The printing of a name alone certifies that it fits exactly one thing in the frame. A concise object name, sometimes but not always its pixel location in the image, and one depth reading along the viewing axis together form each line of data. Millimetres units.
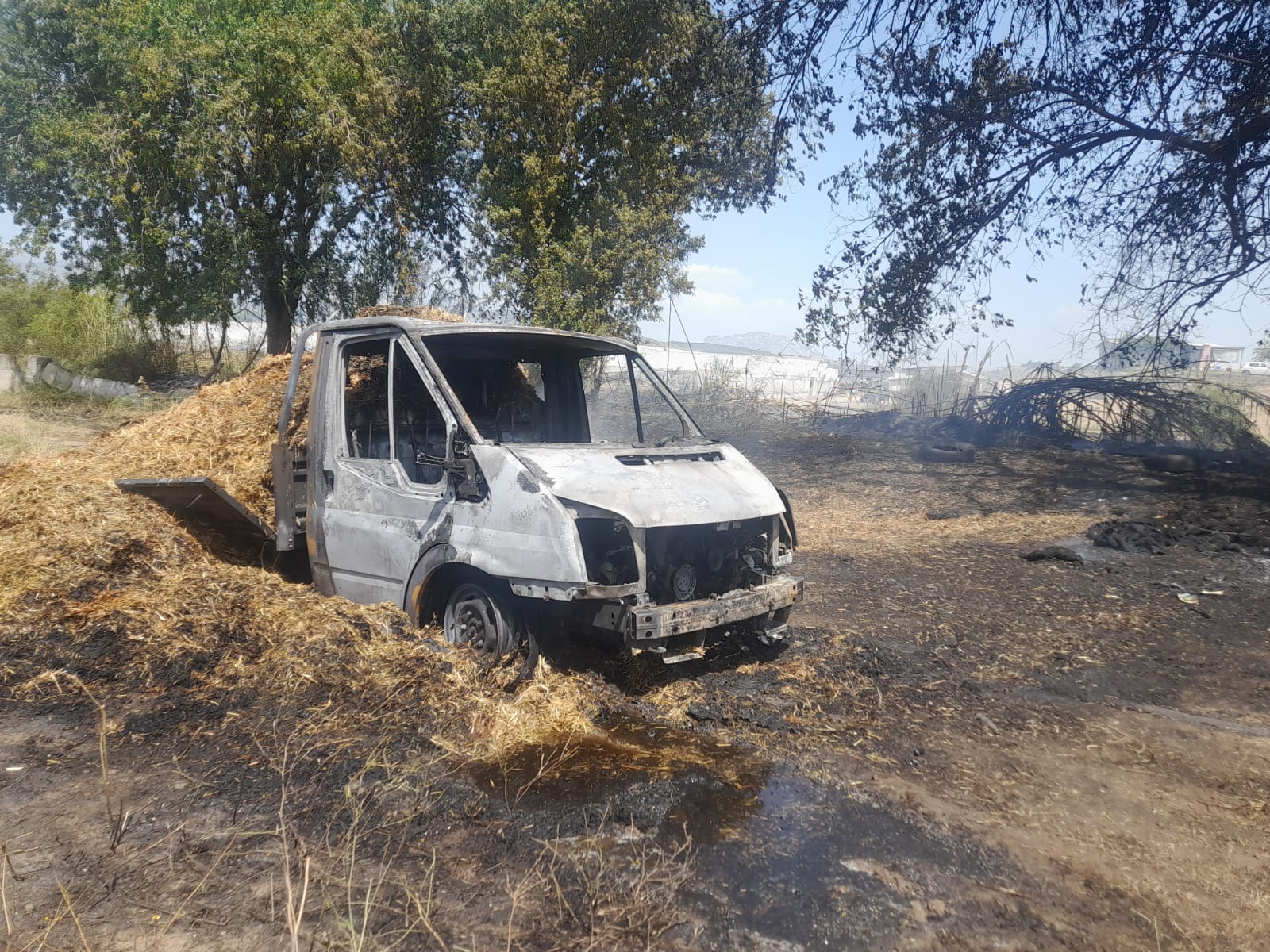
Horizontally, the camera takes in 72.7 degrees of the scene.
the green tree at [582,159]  15828
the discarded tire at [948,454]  13227
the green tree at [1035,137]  10117
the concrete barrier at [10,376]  19516
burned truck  4281
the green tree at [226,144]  17625
